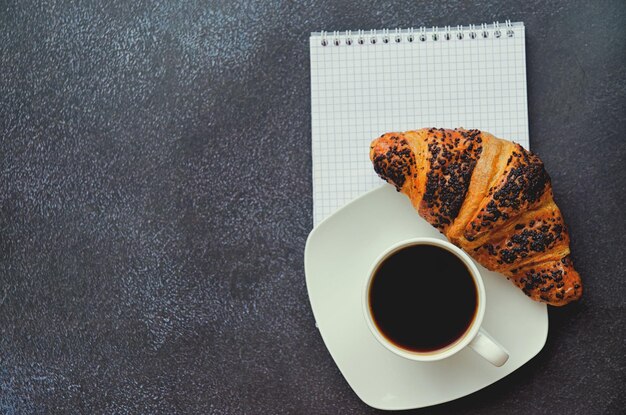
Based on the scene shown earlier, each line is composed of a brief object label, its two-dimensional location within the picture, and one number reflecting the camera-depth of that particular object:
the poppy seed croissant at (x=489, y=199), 0.92
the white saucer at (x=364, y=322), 0.98
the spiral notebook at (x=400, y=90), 1.04
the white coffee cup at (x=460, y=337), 0.90
